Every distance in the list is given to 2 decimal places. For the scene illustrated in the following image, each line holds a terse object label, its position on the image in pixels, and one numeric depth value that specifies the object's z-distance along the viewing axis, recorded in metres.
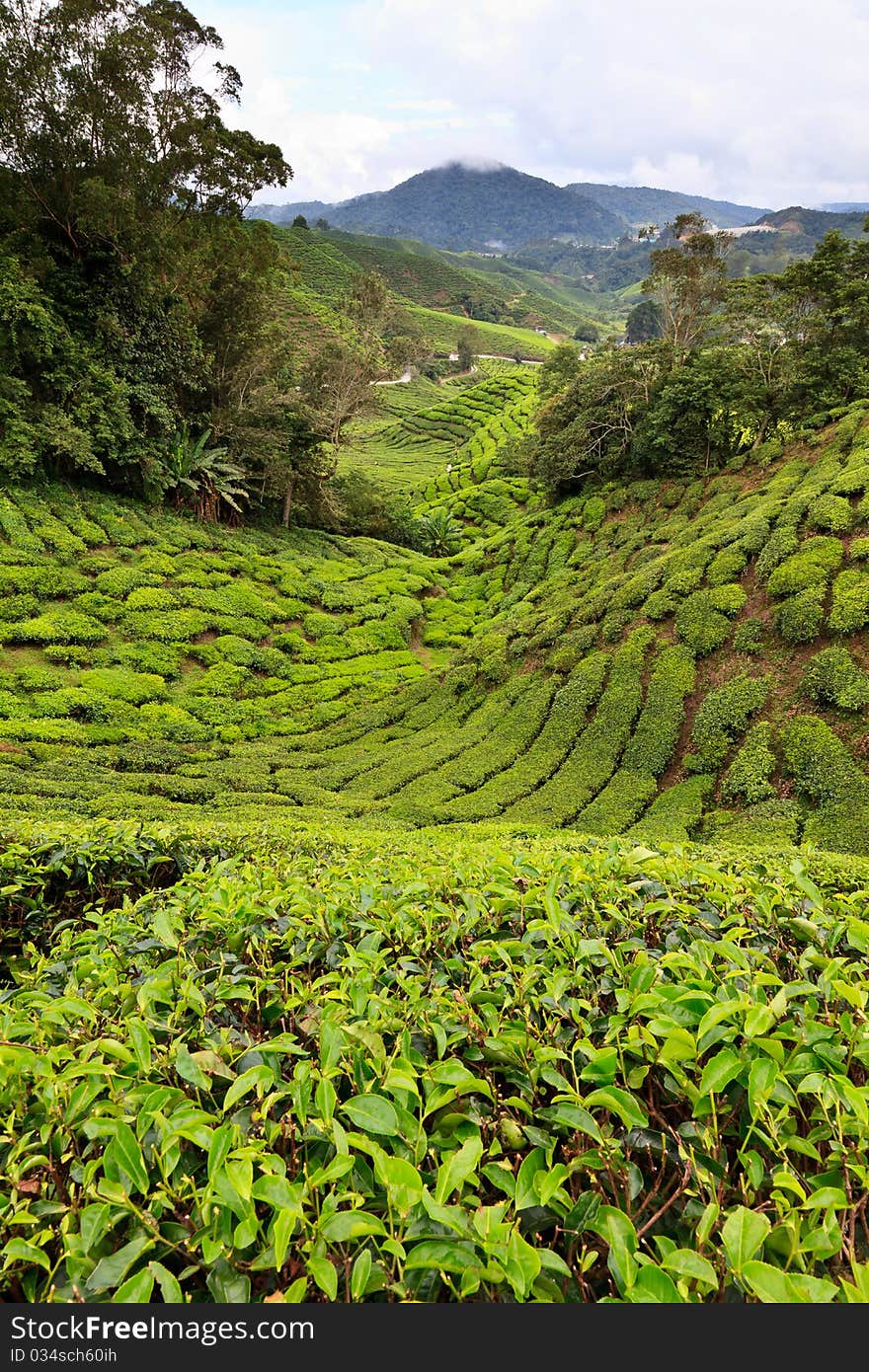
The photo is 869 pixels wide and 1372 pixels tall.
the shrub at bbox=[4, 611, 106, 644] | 14.32
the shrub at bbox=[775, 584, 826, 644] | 10.45
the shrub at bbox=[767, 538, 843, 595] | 11.00
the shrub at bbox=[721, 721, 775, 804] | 9.40
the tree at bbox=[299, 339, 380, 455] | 28.06
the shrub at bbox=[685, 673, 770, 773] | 10.30
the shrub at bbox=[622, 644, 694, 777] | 10.95
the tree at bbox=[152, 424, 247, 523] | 20.43
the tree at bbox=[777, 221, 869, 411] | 17.66
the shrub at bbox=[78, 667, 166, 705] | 14.05
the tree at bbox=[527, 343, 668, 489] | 22.31
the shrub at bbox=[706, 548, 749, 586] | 12.51
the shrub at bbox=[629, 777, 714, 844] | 9.35
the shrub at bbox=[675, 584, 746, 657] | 11.75
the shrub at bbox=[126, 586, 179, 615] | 16.83
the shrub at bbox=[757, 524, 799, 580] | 11.84
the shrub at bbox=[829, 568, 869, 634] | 10.01
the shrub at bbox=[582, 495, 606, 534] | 22.00
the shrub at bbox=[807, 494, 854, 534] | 11.48
